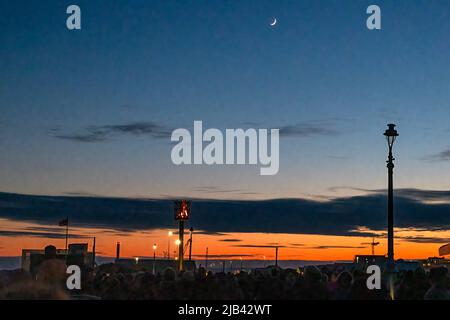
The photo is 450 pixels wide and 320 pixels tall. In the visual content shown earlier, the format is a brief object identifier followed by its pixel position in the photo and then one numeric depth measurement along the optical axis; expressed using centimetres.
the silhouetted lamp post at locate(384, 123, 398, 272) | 2320
